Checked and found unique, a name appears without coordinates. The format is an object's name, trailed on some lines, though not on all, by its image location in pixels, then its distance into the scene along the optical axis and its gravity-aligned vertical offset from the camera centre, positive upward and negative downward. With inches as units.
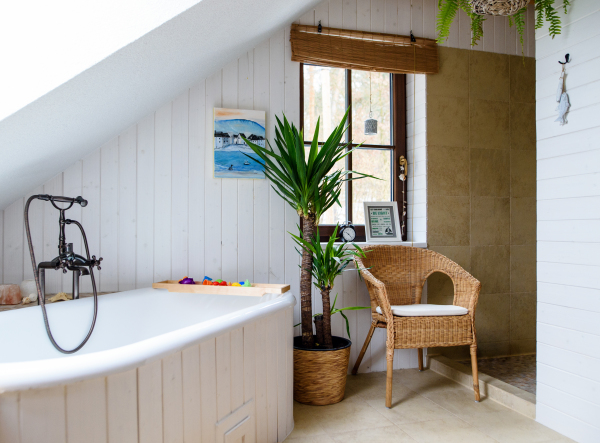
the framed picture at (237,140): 110.2 +18.5
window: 124.0 +25.9
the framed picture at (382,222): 121.1 -1.5
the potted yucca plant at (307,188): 98.9 +6.2
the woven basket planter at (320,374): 97.0 -33.6
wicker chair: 96.2 -18.9
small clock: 118.5 -4.3
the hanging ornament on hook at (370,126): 122.9 +24.2
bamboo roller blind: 115.3 +43.1
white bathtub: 39.7 -18.5
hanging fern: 78.8 +36.0
